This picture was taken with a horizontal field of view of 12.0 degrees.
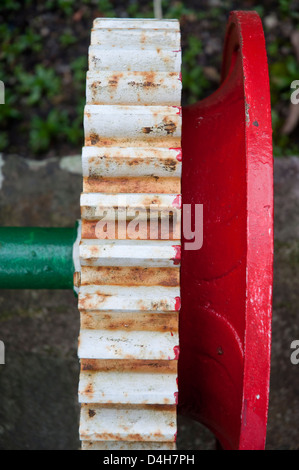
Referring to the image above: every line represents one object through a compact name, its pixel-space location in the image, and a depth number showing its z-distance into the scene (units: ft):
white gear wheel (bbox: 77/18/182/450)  3.69
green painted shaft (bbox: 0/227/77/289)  3.91
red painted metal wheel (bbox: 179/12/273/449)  3.58
